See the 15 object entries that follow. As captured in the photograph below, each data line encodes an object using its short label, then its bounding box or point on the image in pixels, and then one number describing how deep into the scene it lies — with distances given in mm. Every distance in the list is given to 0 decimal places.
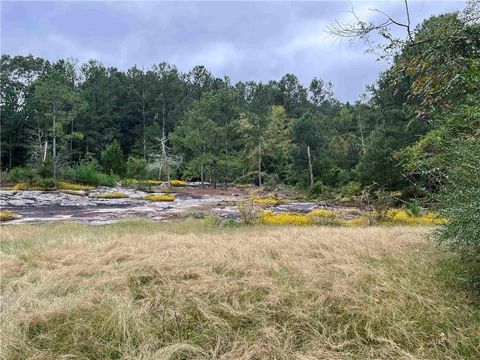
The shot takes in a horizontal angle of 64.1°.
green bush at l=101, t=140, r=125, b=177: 34906
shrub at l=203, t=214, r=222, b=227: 10350
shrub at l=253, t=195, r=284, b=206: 18197
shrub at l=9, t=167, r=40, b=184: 25970
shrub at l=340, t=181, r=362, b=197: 19922
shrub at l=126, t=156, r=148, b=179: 35219
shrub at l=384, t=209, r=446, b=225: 10521
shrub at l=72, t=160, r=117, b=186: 29375
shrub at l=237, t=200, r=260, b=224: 10938
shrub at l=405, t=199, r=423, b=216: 11794
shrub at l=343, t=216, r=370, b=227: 10953
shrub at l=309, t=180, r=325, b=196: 23578
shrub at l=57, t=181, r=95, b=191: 26034
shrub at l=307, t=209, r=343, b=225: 11406
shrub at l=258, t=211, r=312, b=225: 11195
